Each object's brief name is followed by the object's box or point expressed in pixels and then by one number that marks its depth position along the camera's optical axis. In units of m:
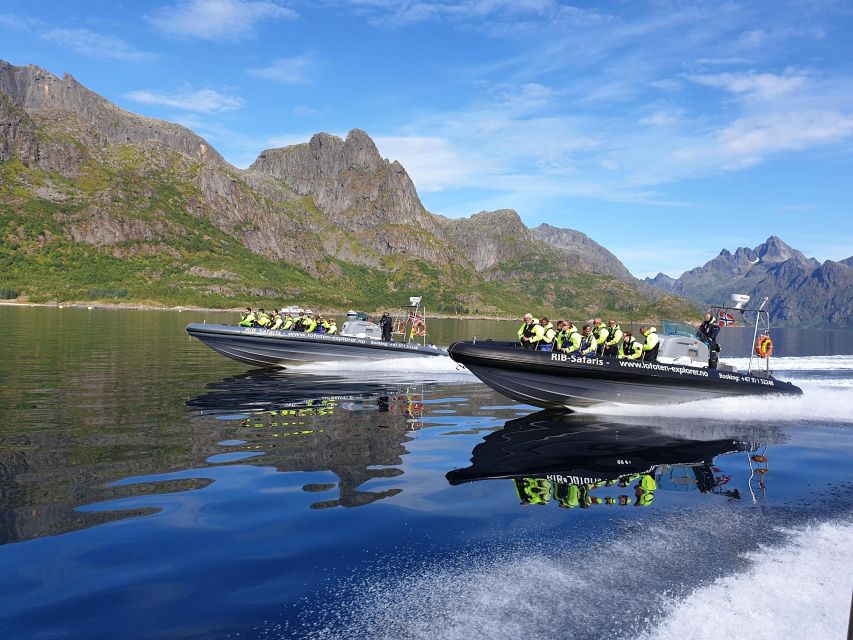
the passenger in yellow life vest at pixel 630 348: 19.28
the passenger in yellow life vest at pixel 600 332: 19.62
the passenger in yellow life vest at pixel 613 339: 19.69
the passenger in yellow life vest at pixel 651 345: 19.20
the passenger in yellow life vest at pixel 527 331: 18.57
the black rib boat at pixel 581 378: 17.39
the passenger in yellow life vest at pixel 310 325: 30.53
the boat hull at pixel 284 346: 28.84
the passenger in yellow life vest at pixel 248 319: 31.31
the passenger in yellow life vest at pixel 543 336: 18.38
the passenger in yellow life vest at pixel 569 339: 18.64
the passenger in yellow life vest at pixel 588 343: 18.61
